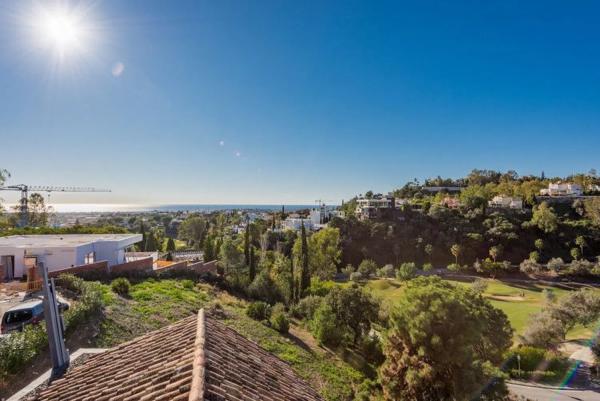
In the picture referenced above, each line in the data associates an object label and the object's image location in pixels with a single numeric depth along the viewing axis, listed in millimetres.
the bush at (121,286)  18969
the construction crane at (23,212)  50859
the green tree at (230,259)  33062
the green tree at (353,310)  21578
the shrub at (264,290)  28469
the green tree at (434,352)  14914
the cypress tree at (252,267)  33462
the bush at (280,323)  20000
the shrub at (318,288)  30731
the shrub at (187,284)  23991
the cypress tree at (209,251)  37875
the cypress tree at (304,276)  33353
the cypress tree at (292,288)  32086
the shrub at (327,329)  19906
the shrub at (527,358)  23453
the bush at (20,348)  9453
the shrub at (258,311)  21125
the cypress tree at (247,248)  37241
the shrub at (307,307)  24438
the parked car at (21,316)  12180
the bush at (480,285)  39644
